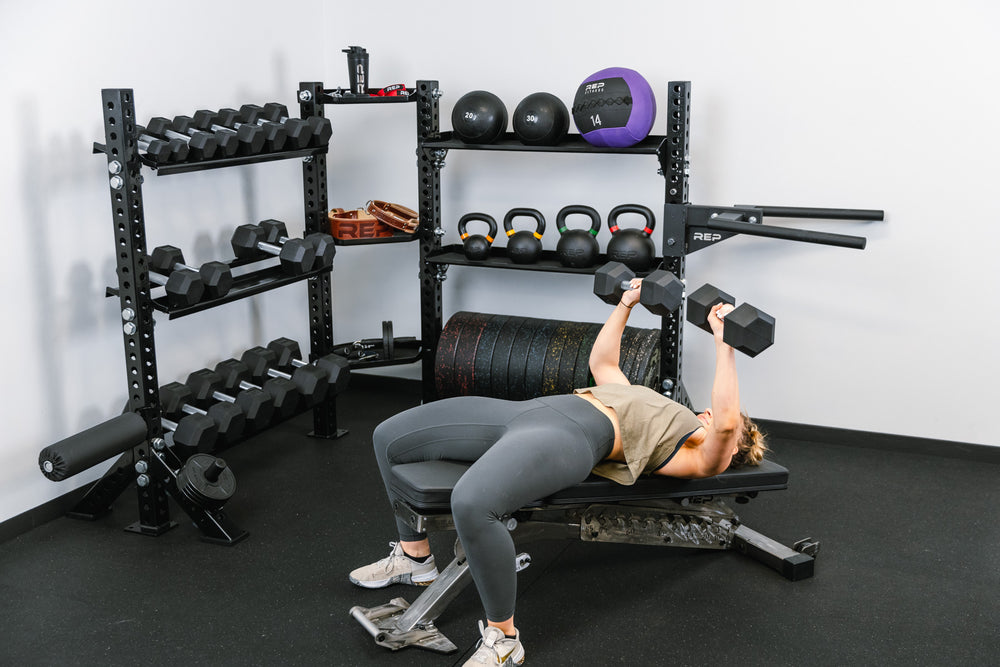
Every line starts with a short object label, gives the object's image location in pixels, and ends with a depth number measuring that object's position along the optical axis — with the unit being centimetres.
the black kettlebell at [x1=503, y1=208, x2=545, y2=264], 357
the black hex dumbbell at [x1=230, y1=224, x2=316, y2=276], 330
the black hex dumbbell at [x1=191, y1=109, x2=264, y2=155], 309
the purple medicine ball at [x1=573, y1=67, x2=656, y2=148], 321
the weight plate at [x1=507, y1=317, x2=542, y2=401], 359
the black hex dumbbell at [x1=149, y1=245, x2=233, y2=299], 297
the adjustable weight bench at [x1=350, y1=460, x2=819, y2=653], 240
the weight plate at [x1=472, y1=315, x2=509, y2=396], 364
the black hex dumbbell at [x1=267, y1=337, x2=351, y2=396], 349
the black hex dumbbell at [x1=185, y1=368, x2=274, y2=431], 318
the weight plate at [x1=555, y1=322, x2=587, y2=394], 351
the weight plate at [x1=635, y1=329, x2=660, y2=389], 339
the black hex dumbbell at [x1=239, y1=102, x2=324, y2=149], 328
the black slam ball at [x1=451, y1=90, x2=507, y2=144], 346
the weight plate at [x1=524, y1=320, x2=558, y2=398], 355
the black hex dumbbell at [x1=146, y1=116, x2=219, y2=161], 294
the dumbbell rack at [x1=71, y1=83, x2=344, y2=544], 269
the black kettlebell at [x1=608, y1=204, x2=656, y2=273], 339
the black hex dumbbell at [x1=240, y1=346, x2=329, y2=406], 340
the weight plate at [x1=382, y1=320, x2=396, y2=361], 379
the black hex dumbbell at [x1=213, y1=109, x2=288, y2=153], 319
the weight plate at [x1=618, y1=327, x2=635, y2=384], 341
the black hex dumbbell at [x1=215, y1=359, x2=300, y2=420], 329
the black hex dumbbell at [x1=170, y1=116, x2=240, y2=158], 302
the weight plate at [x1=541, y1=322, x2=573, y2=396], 353
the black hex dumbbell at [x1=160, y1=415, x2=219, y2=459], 297
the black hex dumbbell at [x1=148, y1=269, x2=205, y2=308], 287
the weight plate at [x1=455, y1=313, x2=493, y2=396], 367
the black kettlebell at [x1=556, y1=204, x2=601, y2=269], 347
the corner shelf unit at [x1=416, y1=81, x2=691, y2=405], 322
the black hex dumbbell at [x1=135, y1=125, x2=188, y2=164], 277
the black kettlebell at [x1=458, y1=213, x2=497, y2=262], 364
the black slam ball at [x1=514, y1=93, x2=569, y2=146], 337
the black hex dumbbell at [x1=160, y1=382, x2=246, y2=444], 308
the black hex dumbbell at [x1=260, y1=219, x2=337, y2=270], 338
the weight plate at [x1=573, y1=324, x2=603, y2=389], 349
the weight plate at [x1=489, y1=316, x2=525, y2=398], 362
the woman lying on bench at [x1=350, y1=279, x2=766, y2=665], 222
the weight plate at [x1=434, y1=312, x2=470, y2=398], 370
